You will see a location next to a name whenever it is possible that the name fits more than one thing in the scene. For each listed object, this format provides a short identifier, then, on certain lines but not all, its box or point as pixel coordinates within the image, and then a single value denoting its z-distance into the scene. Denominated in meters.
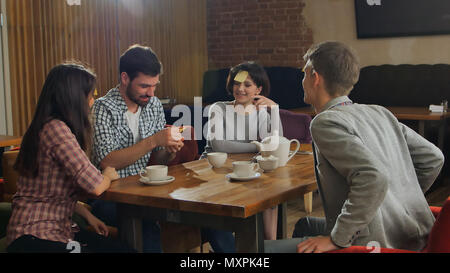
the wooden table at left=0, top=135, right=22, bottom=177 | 3.38
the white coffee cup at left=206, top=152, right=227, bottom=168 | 2.35
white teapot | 2.35
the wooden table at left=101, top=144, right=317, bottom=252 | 1.76
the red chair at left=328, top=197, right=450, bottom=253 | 1.48
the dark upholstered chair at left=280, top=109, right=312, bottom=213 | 3.61
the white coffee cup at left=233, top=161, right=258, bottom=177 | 2.08
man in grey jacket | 1.58
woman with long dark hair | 1.92
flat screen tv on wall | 5.70
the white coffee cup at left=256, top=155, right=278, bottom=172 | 2.22
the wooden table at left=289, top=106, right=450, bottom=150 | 4.71
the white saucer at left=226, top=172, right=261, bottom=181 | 2.05
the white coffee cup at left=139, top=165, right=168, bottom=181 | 2.03
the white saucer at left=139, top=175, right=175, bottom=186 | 2.01
